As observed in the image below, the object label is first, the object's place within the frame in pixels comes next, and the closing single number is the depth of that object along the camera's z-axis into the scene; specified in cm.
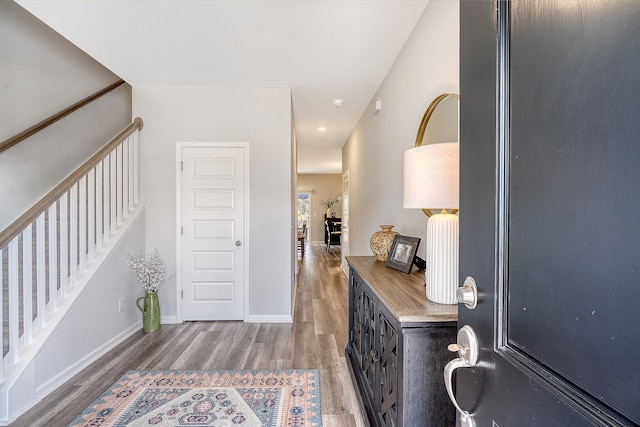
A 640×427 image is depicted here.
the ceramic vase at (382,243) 192
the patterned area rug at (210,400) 165
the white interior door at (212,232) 316
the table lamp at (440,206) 114
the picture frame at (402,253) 160
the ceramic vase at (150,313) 288
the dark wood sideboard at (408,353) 105
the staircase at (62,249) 173
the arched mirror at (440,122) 153
